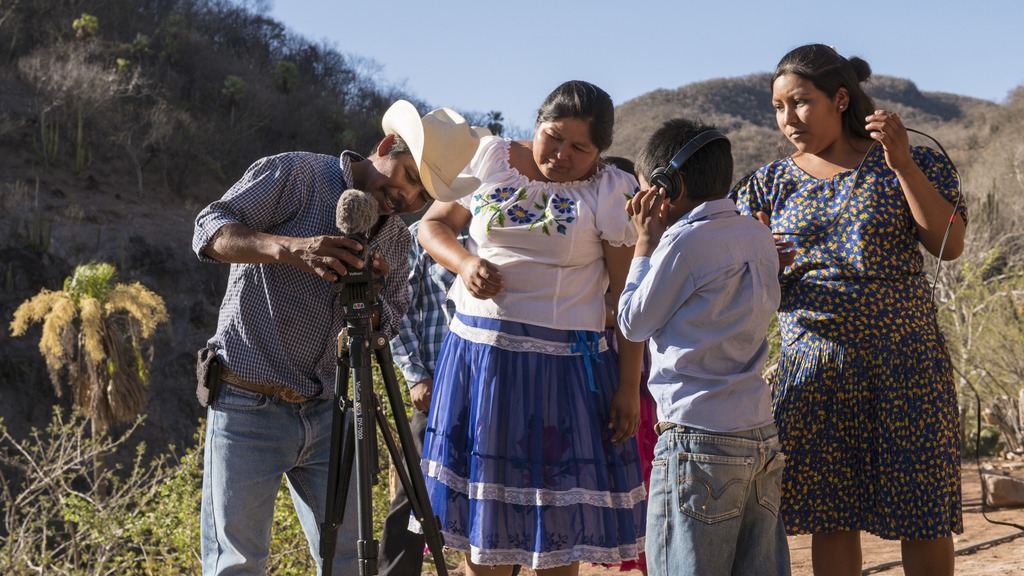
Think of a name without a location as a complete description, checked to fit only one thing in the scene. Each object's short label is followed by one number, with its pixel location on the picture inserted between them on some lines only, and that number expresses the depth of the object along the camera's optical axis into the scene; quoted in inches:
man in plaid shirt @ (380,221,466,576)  163.9
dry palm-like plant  649.6
